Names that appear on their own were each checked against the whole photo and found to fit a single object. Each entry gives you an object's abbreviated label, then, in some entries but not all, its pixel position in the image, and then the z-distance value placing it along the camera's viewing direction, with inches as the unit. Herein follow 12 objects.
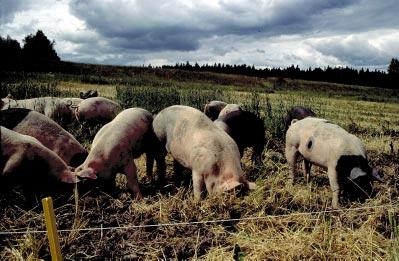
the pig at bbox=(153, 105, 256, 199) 220.7
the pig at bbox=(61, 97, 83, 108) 460.7
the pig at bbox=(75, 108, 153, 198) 241.8
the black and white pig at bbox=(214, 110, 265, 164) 322.7
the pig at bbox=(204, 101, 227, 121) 436.6
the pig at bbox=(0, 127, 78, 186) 222.2
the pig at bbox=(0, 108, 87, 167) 275.7
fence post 119.0
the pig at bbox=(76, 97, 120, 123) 459.8
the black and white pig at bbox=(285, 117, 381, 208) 251.4
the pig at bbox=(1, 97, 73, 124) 417.4
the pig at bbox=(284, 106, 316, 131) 389.2
